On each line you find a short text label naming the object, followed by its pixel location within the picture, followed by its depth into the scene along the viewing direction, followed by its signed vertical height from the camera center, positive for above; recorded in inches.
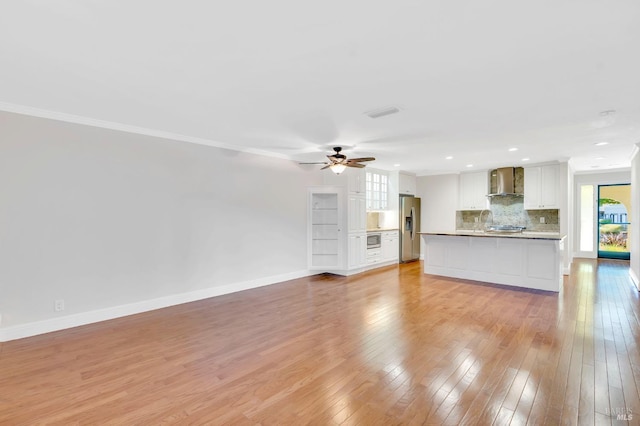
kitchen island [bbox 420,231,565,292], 209.5 -29.5
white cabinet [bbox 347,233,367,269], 267.6 -29.3
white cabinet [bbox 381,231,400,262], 309.7 -28.4
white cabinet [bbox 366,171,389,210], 309.7 +30.4
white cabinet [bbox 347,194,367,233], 268.6 +3.9
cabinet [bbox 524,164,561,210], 273.4 +31.3
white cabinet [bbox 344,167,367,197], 270.4 +34.2
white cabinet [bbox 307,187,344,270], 265.6 -10.1
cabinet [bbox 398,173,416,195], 335.6 +40.3
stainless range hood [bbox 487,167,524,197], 293.9 +38.2
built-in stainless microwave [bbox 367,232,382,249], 292.8 -20.9
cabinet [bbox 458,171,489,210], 315.9 +31.0
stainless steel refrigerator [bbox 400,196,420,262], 331.3 -10.3
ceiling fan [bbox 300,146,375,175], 200.4 +37.2
